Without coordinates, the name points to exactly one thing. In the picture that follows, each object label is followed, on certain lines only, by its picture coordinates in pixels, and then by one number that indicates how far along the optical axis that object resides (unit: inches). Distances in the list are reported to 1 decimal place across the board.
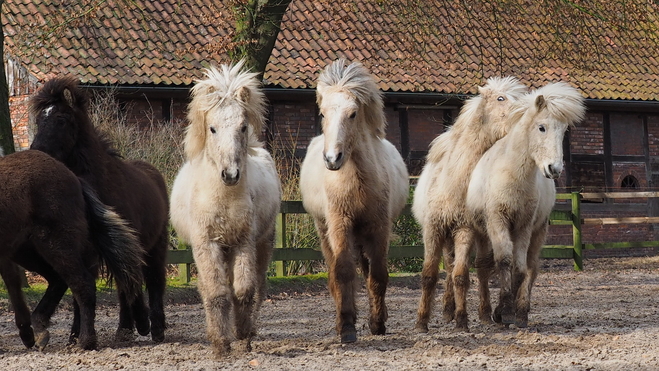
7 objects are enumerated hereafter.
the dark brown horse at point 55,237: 585.6
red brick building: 1552.7
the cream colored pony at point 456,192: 719.7
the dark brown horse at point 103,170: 652.1
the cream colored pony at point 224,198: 561.3
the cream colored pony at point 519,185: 700.7
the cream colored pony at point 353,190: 621.3
